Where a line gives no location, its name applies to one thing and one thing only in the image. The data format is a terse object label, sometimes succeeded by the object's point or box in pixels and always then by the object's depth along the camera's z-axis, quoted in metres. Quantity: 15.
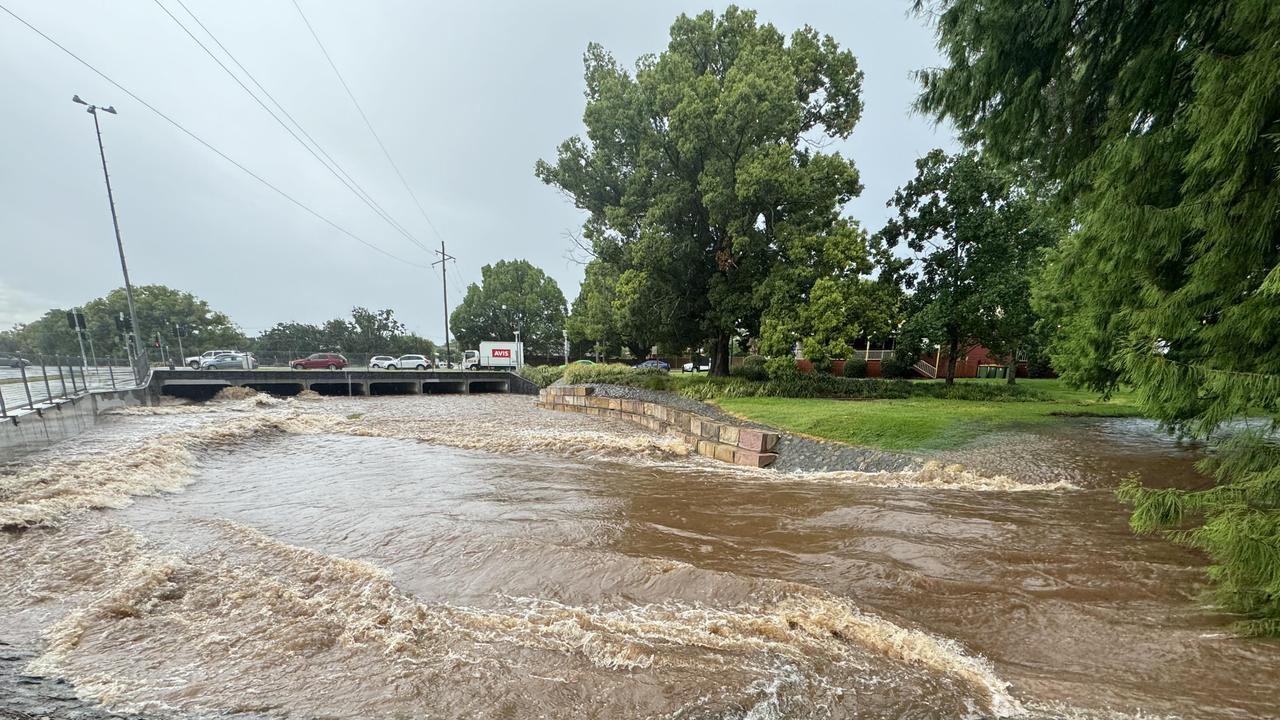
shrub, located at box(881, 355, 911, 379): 23.50
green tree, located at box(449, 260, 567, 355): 50.06
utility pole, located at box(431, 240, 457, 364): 39.47
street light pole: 19.31
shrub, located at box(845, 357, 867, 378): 23.89
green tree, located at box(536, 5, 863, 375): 14.98
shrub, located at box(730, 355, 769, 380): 17.84
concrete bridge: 22.50
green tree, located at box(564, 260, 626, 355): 20.20
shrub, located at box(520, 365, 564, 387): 25.97
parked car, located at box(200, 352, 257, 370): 27.41
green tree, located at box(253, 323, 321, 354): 49.66
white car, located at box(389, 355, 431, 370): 36.25
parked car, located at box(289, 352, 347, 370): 31.62
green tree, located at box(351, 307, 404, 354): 53.41
